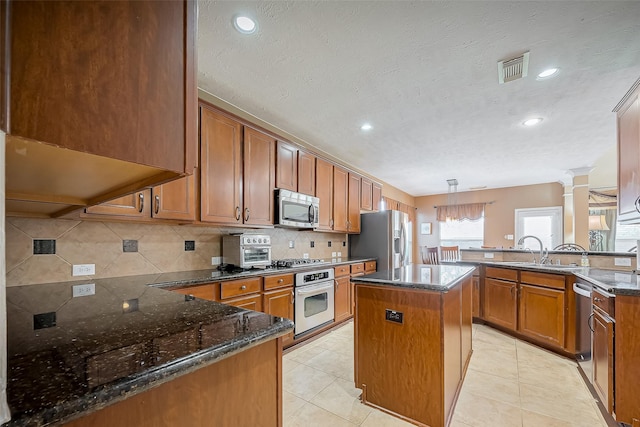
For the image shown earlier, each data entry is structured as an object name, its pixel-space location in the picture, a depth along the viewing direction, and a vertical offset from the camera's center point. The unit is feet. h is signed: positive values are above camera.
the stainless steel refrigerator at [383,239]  14.60 -1.39
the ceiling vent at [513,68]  6.59 +3.63
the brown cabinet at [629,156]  6.61 +1.49
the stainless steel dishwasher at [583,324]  7.83 -3.36
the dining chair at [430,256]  21.22 -3.24
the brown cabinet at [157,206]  6.17 +0.21
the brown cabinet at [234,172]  8.09 +1.37
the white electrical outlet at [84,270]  6.38 -1.30
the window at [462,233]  24.43 -1.74
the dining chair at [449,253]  20.54 -2.98
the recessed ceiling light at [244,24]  5.48 +3.85
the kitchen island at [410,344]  5.55 -2.82
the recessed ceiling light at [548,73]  7.02 +3.66
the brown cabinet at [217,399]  1.79 -1.41
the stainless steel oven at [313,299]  9.80 -3.26
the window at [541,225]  20.93 -0.85
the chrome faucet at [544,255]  11.14 -1.67
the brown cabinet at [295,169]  10.50 +1.82
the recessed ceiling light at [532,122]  10.11 +3.42
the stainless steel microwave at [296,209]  10.15 +0.18
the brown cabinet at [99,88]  1.31 +0.69
